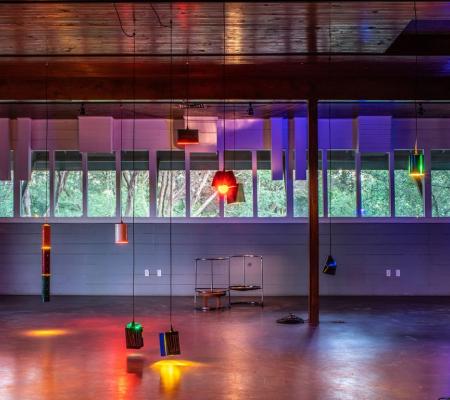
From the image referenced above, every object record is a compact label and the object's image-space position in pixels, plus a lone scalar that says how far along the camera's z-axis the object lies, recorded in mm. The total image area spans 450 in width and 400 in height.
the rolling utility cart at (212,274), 13805
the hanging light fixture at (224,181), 8977
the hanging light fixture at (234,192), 9680
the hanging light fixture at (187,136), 8492
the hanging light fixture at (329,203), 8000
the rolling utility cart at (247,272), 13828
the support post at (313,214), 9477
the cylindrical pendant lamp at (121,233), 9680
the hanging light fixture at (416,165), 7703
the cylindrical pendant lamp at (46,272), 7000
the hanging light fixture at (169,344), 6691
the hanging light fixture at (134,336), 6922
